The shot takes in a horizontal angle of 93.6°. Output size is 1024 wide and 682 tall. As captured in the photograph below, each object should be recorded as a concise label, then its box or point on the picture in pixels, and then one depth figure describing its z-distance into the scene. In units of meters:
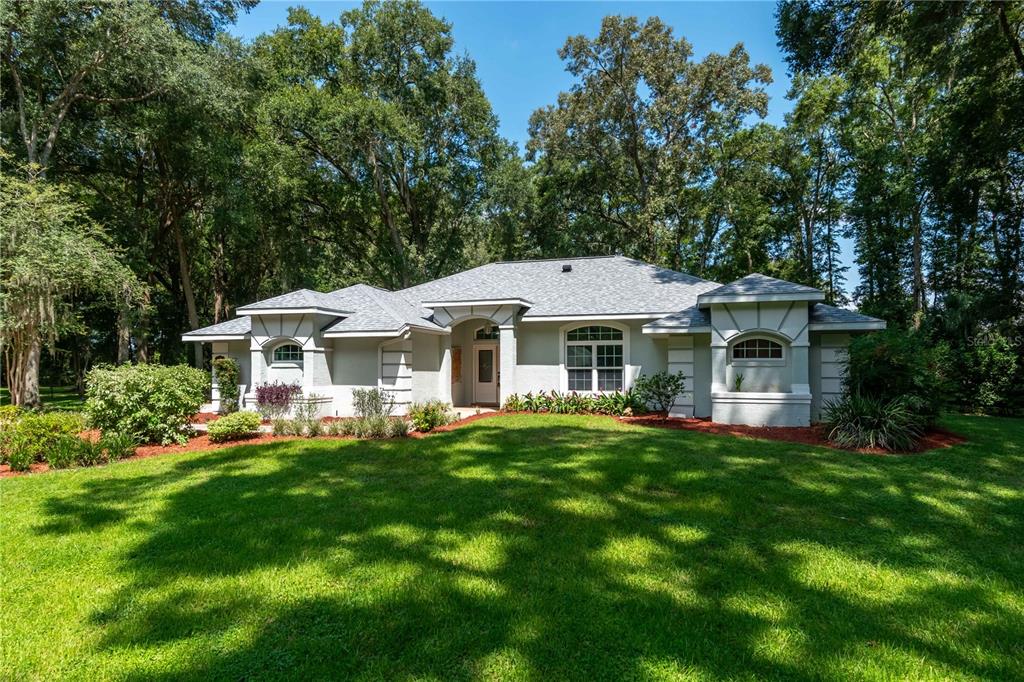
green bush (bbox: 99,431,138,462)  8.88
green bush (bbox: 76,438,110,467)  8.59
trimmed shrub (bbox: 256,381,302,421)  13.87
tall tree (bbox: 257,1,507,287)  22.67
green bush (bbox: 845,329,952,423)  10.01
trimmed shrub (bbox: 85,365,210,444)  10.08
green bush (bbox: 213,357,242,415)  15.88
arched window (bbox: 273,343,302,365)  14.89
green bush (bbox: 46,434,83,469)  8.34
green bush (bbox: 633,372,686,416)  12.65
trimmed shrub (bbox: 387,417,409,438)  10.98
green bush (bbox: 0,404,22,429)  9.65
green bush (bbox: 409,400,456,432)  11.59
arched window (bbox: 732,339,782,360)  12.01
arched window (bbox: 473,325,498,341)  17.23
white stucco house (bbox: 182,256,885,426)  11.85
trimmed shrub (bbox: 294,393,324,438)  11.32
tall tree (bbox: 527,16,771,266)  23.08
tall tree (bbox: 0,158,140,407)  12.09
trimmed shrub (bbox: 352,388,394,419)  13.23
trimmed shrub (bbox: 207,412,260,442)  10.70
